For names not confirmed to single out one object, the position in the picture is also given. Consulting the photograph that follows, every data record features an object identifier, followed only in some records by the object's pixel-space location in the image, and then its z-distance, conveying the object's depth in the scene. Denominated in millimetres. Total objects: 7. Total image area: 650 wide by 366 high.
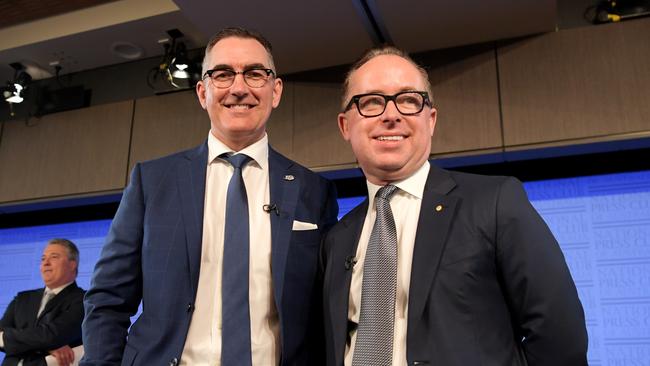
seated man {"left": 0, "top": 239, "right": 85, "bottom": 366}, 3498
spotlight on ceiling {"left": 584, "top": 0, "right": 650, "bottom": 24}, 3426
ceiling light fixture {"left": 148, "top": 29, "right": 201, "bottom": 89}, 4199
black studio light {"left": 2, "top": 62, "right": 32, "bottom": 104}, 4562
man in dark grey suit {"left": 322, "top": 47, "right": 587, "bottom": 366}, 1316
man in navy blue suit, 1531
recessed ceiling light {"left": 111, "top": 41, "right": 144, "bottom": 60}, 4527
